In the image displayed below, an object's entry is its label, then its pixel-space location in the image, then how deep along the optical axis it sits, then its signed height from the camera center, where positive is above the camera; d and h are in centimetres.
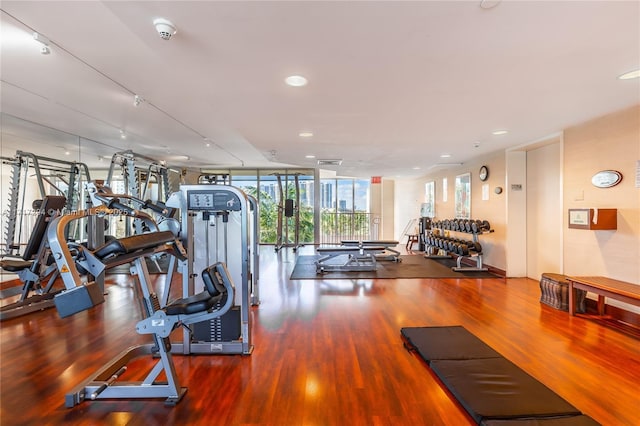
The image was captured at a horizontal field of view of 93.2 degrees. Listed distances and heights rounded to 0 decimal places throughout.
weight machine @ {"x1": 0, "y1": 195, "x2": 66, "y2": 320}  402 -65
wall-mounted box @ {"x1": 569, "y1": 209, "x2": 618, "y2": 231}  351 -6
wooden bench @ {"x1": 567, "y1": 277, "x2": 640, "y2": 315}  297 -79
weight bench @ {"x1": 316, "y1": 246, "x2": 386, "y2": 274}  626 -89
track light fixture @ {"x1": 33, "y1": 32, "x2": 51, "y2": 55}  233 +138
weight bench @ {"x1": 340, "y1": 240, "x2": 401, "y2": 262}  692 -69
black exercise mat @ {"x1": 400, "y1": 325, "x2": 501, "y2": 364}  262 -121
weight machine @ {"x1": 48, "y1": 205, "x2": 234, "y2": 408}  167 -62
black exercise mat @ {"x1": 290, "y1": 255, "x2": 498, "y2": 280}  575 -117
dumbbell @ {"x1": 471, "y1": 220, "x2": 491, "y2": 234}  598 -24
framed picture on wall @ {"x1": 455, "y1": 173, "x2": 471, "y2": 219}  707 +44
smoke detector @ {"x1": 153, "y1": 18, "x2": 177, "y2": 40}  178 +113
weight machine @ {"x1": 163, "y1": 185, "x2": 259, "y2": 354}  270 -41
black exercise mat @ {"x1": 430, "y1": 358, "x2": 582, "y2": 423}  190 -123
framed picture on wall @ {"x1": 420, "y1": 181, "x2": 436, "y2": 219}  927 +40
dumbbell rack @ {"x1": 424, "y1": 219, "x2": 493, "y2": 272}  606 -61
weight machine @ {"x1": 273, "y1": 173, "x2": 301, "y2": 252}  938 +5
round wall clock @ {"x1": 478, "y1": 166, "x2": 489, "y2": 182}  622 +85
